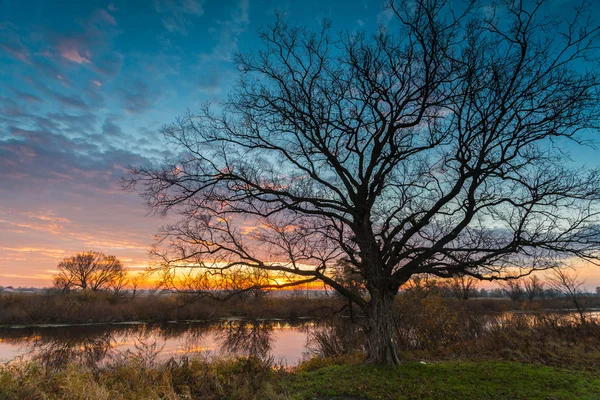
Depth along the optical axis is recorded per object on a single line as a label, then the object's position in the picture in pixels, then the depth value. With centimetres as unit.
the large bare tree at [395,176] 869
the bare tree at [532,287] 3312
